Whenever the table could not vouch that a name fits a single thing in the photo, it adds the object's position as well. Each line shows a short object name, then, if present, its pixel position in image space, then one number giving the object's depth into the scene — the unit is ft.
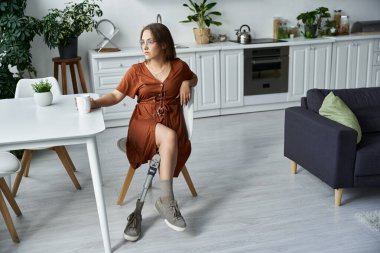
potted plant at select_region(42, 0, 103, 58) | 14.79
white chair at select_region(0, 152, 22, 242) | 8.25
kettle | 17.63
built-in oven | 17.44
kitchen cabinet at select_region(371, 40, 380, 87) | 18.79
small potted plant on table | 9.18
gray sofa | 9.28
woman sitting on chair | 8.96
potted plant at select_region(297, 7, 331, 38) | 18.53
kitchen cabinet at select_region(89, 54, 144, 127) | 15.99
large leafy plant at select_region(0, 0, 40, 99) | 13.28
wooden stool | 15.67
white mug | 8.36
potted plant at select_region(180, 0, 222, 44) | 17.63
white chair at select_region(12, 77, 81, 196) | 10.66
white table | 7.16
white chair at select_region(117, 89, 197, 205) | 9.53
